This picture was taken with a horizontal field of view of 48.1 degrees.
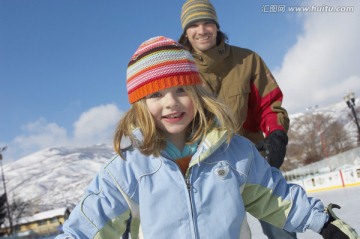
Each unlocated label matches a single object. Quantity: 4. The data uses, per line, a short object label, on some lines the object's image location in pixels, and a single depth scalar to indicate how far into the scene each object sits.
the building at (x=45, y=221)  55.50
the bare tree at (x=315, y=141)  40.44
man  2.43
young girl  1.50
